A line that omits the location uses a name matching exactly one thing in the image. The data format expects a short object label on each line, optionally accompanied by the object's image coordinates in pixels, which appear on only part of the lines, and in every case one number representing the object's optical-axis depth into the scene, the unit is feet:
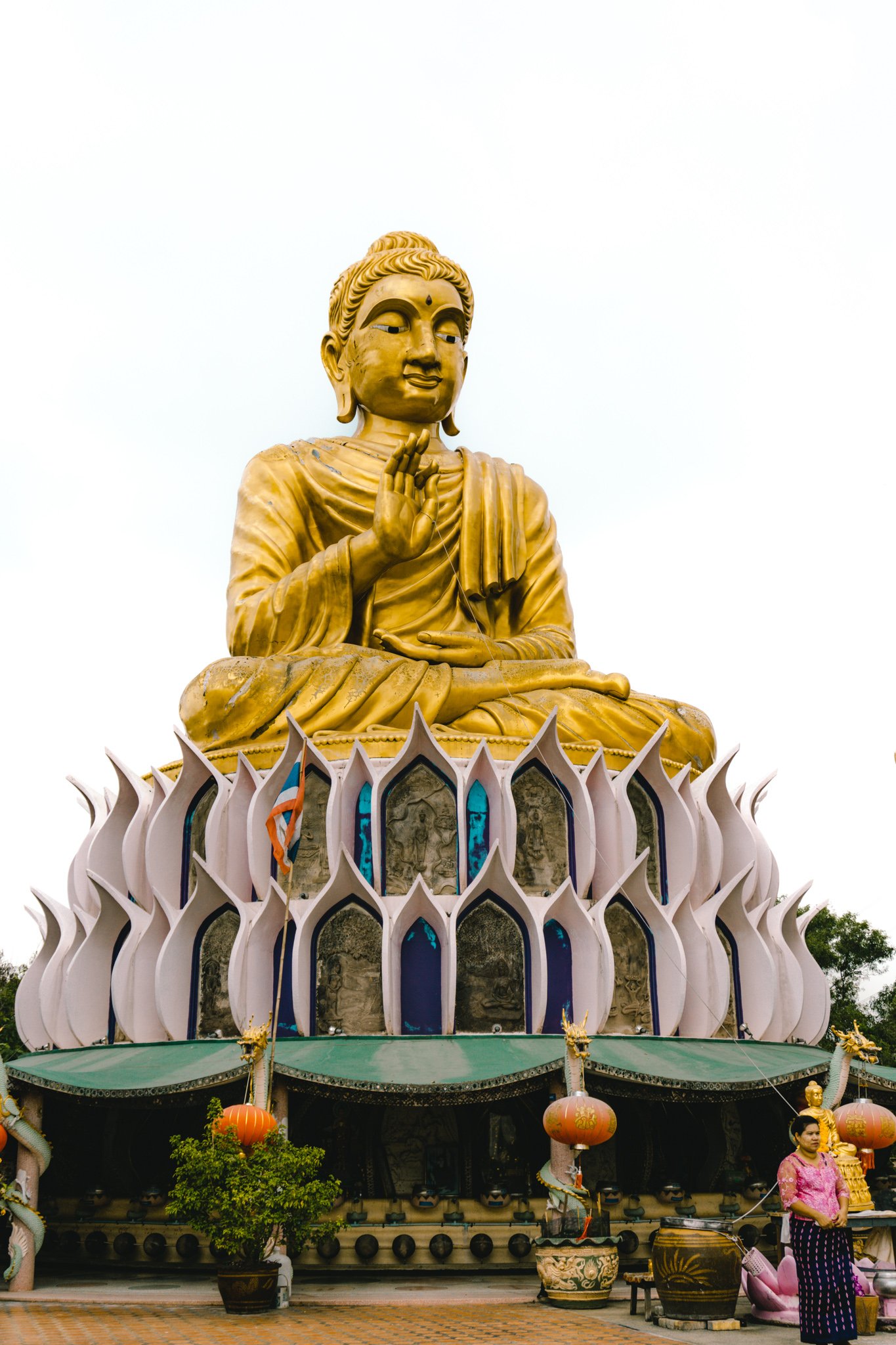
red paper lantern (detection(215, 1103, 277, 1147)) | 31.04
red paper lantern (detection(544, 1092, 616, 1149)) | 32.91
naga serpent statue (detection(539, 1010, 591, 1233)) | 32.99
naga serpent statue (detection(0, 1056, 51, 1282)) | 35.19
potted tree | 29.60
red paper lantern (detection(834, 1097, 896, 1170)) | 32.19
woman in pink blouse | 23.32
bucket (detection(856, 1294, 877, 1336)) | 26.61
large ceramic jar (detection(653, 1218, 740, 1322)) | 26.91
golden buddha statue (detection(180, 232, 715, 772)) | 45.91
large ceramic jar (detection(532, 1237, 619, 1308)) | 31.01
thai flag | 36.37
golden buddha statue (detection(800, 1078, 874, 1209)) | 27.63
